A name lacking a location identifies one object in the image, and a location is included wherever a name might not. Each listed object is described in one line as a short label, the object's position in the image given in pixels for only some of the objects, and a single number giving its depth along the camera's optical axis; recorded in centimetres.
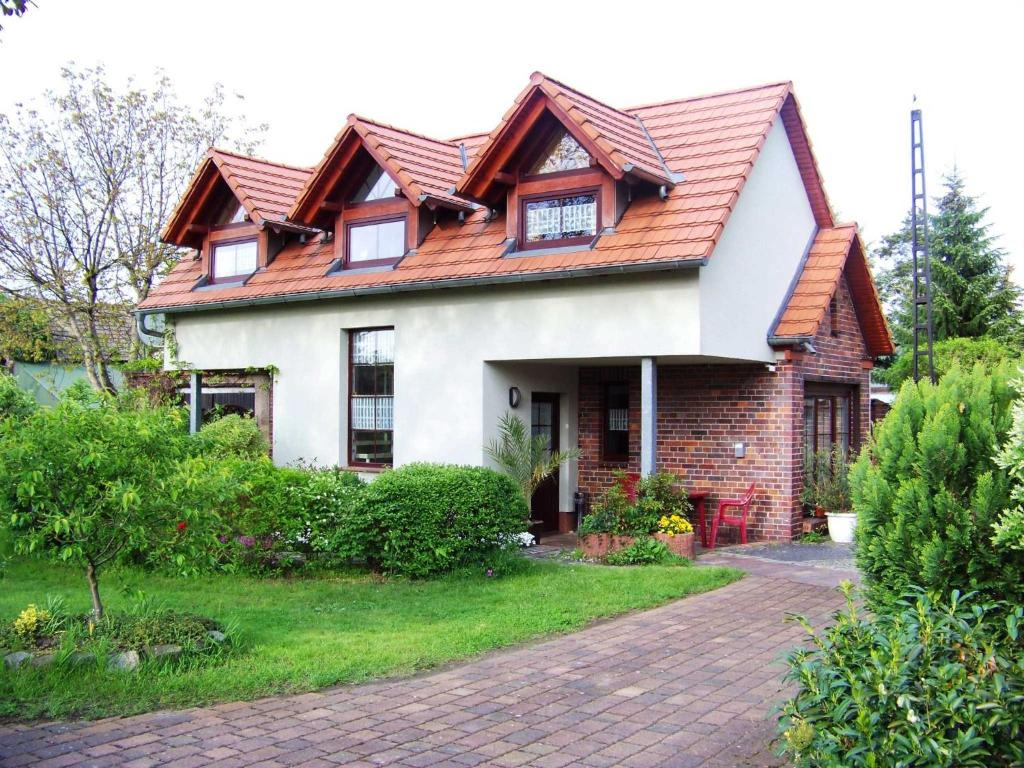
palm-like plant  1395
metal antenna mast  1656
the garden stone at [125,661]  693
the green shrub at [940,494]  551
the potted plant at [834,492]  1452
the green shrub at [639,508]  1284
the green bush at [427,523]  1129
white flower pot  1444
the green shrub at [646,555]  1230
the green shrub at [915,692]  440
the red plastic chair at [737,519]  1414
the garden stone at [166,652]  709
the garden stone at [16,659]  687
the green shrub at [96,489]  734
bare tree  2145
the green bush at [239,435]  1545
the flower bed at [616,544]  1260
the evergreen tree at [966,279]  3062
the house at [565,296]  1322
